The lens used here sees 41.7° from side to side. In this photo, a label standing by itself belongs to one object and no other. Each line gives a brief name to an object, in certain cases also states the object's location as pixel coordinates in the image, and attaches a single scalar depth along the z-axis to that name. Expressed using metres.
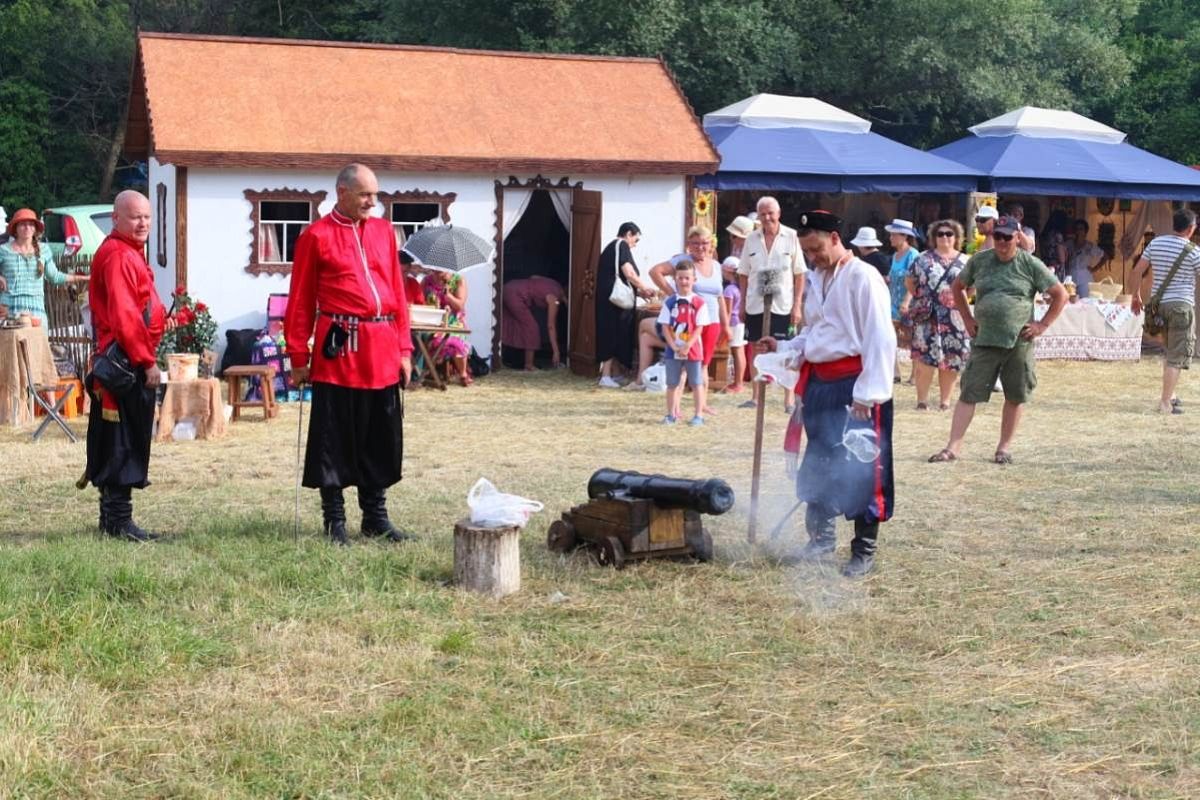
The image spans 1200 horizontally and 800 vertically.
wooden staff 7.81
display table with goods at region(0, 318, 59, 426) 11.84
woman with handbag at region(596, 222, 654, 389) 15.23
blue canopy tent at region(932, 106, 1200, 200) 19.12
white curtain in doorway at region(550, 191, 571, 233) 17.19
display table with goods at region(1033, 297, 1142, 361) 18.05
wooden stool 12.59
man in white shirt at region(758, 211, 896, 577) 6.94
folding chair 11.23
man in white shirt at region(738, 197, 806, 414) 12.90
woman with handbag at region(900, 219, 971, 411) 12.93
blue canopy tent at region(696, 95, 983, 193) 17.62
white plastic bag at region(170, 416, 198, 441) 11.62
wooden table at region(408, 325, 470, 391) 14.87
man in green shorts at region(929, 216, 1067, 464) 10.14
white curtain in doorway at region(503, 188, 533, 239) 16.64
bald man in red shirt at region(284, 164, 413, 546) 7.43
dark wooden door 16.23
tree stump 6.77
